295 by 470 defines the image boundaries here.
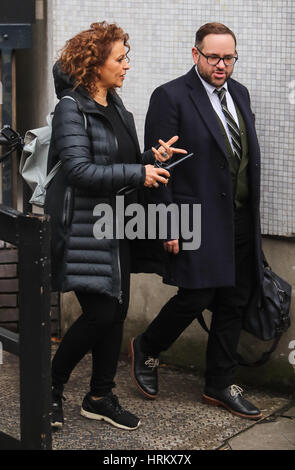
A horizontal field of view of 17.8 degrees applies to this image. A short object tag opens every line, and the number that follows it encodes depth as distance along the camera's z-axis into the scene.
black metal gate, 3.46
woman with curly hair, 4.12
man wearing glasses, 4.52
